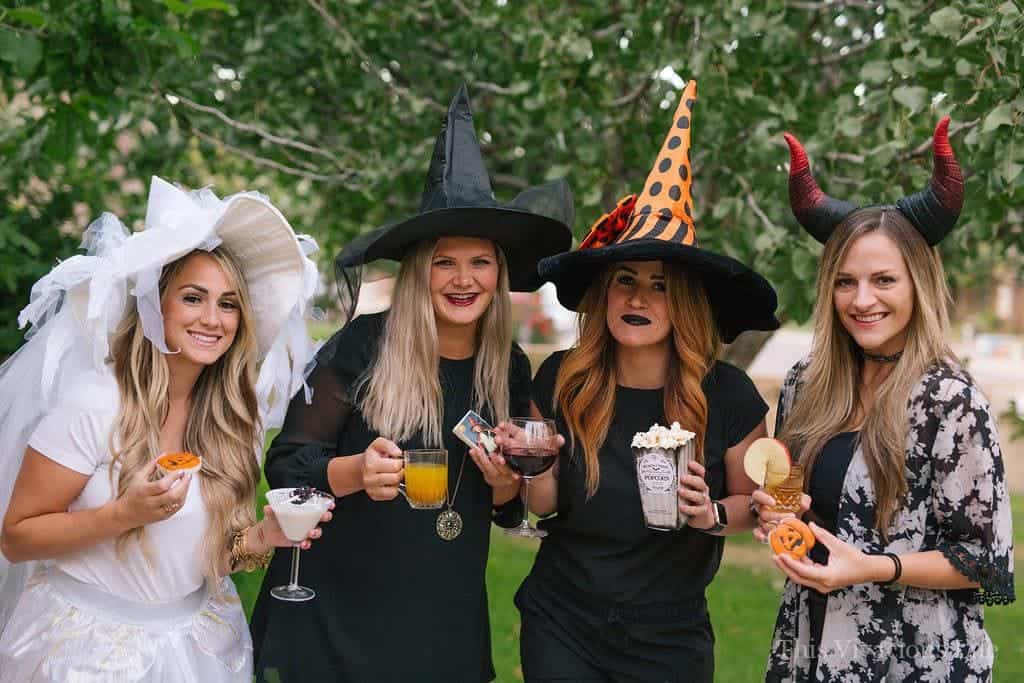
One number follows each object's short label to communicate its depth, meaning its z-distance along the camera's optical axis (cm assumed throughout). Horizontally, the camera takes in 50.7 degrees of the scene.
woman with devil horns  292
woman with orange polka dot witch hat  340
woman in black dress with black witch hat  341
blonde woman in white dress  301
